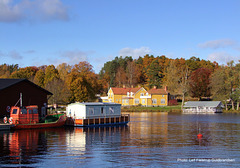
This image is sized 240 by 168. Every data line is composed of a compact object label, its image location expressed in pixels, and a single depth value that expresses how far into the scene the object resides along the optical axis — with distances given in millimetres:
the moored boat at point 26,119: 46812
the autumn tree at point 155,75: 141000
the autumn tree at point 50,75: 105388
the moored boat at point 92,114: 52344
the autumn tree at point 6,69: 143150
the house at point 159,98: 119938
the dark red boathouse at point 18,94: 50281
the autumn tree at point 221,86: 103312
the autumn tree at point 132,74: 151875
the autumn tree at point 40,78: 107256
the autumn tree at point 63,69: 132400
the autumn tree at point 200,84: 122375
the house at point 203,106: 100812
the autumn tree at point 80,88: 95312
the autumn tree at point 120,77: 156750
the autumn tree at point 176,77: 116025
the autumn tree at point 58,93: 90562
